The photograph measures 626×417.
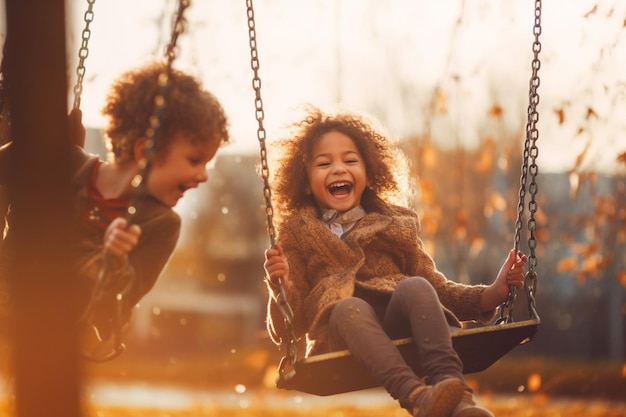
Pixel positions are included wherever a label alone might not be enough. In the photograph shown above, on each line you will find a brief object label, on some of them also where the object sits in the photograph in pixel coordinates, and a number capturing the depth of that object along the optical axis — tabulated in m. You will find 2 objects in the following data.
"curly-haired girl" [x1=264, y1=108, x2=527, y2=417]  5.75
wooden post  4.99
